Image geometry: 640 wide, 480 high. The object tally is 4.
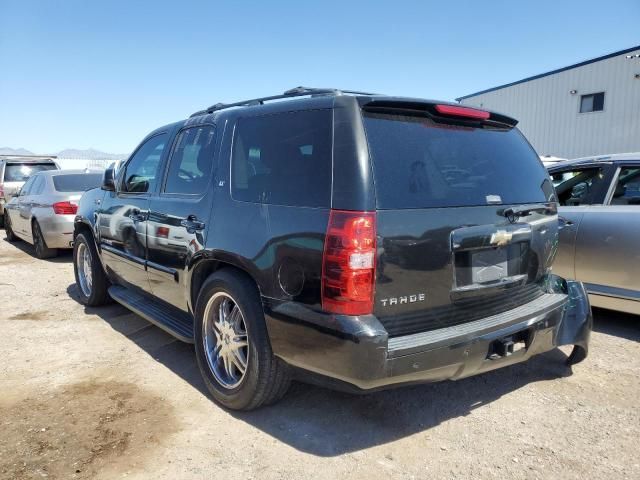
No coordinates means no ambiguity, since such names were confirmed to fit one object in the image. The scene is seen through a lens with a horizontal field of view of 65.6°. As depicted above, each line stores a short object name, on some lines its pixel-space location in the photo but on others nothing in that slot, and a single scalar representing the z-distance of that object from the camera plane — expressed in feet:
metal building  55.83
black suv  7.89
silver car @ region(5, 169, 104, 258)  26.99
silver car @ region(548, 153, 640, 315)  13.87
